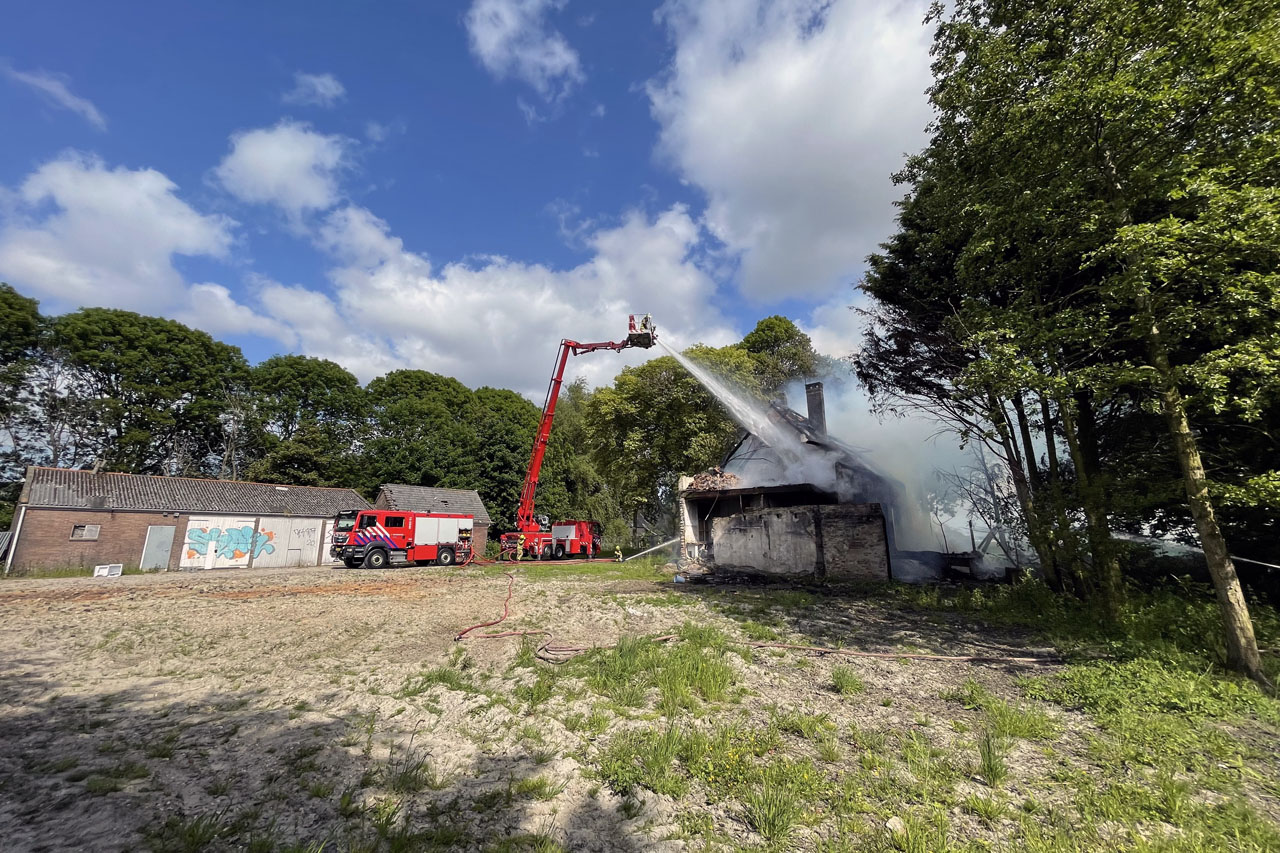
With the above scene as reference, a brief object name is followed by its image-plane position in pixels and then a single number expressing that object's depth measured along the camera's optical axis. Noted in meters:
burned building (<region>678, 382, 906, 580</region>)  16.02
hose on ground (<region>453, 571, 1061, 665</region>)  6.91
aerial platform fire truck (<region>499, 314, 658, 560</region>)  17.61
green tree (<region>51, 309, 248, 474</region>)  32.41
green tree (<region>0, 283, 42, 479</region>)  29.06
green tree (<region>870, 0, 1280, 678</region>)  5.41
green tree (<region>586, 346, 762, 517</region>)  25.17
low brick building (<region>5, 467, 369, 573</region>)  21.69
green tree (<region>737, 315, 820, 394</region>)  29.53
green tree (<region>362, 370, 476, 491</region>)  37.28
